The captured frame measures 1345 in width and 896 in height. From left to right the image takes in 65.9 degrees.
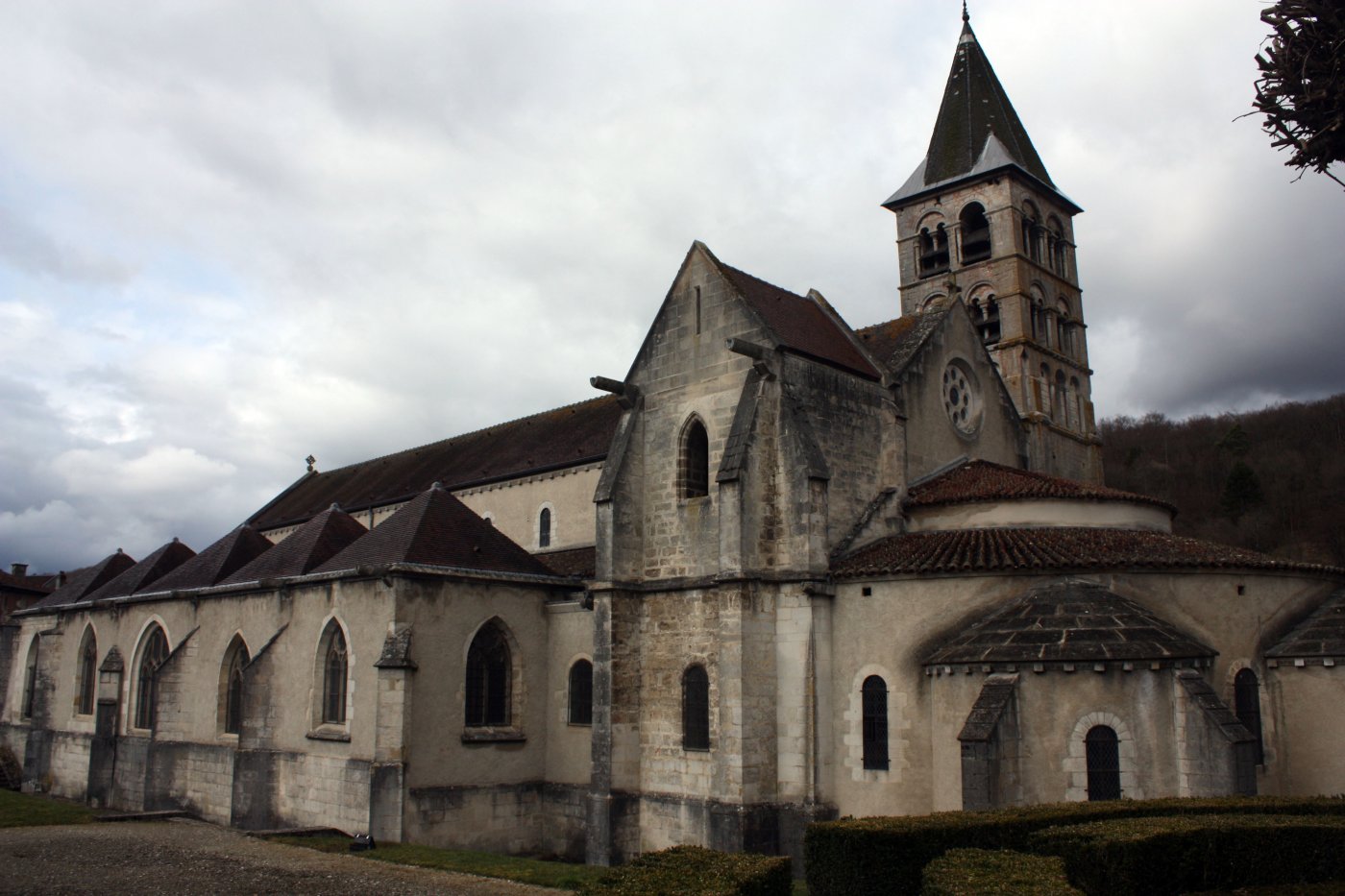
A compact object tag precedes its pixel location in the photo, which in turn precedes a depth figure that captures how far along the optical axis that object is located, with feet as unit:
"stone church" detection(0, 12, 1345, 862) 55.77
